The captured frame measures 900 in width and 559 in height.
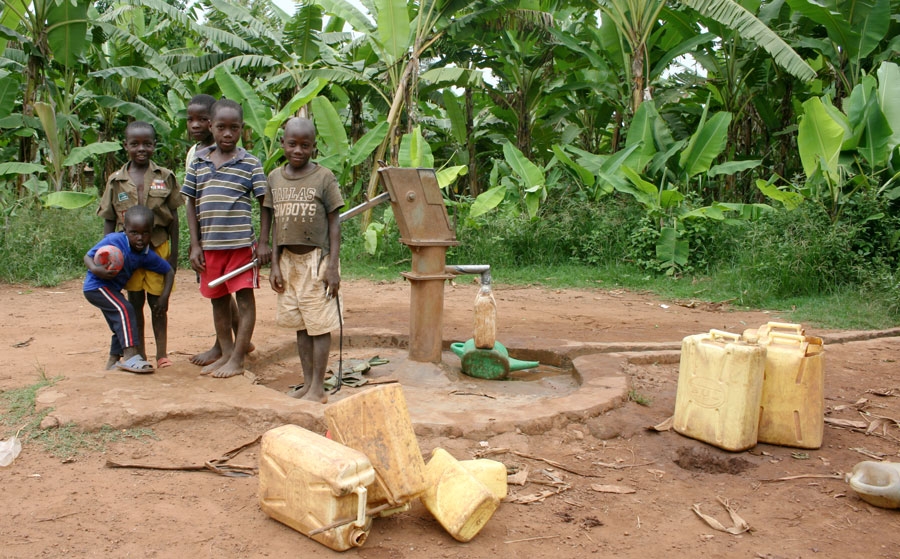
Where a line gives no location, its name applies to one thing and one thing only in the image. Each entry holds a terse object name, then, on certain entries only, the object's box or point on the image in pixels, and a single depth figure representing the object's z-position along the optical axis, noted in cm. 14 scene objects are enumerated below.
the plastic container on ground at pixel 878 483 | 260
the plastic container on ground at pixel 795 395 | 321
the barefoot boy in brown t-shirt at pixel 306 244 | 353
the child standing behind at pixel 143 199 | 398
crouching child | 371
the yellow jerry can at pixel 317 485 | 221
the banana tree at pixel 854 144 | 673
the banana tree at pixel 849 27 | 775
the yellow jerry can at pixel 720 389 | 310
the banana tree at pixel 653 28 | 766
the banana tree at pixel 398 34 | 898
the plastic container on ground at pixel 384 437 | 239
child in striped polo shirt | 382
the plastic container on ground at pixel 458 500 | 234
